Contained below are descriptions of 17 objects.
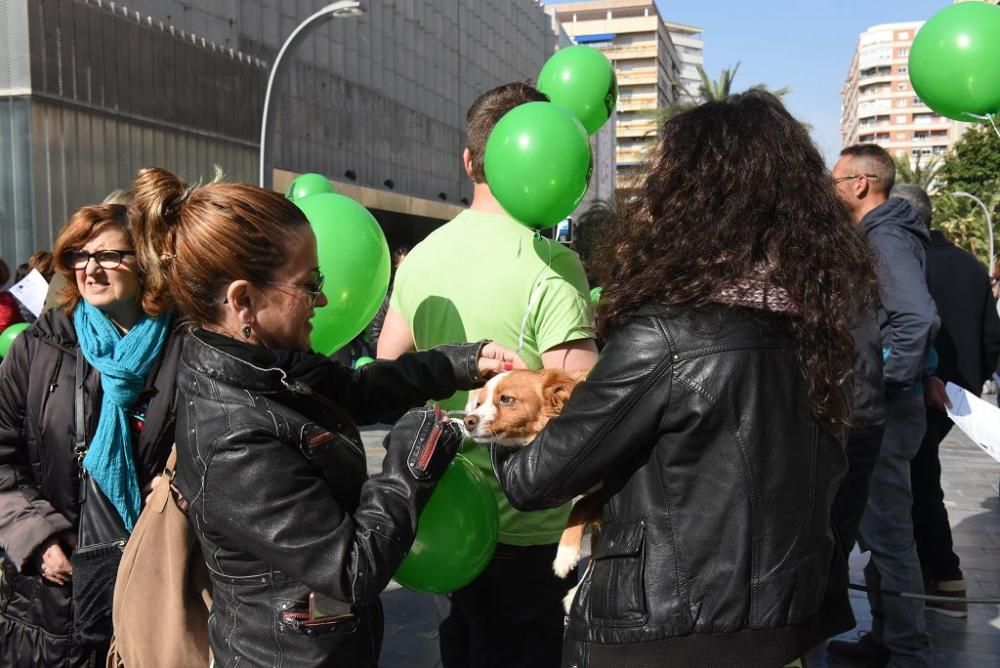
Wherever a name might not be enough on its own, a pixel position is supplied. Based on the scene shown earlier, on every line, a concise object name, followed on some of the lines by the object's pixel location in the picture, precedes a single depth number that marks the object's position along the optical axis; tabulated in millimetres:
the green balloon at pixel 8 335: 5496
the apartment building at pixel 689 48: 153625
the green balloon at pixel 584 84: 4137
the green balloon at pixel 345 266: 2758
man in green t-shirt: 2490
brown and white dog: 2006
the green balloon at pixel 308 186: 4832
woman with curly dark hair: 1657
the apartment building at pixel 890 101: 146750
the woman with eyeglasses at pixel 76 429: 2596
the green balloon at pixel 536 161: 2541
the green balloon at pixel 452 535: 1993
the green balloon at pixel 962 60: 4188
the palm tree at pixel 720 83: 44531
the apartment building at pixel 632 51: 109062
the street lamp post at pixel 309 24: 13141
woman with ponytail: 1642
